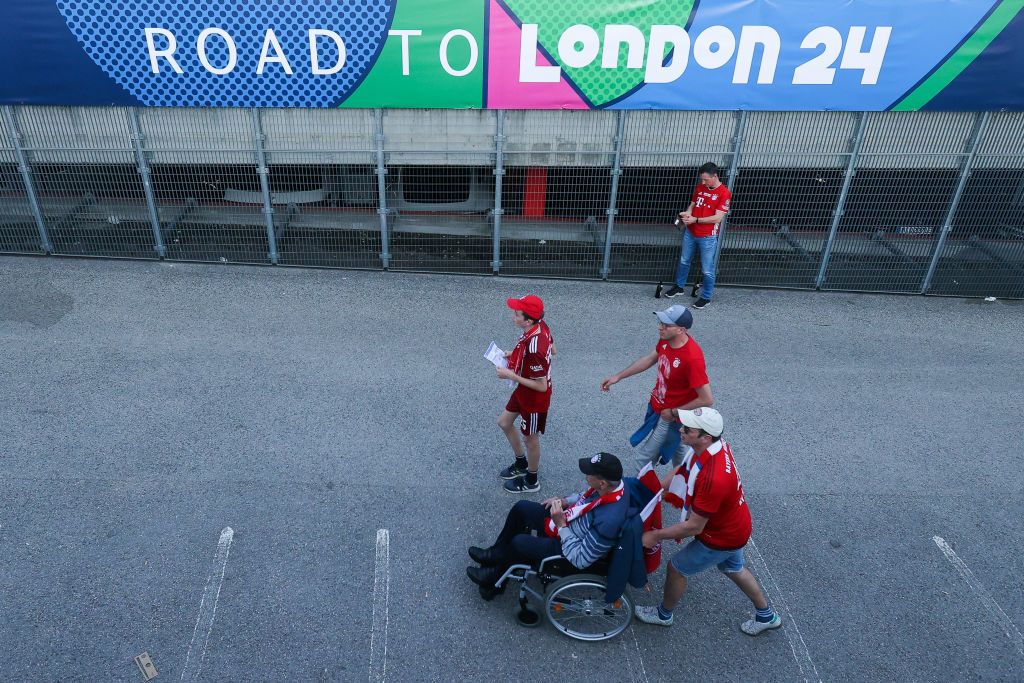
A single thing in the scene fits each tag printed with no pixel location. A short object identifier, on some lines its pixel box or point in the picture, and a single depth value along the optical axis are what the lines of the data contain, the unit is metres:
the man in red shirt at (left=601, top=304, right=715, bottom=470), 5.02
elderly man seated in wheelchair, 4.16
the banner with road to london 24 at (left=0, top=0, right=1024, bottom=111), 8.82
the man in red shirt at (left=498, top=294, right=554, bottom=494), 5.18
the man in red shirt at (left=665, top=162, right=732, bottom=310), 8.45
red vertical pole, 9.40
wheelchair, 4.33
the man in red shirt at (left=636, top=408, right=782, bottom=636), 4.02
